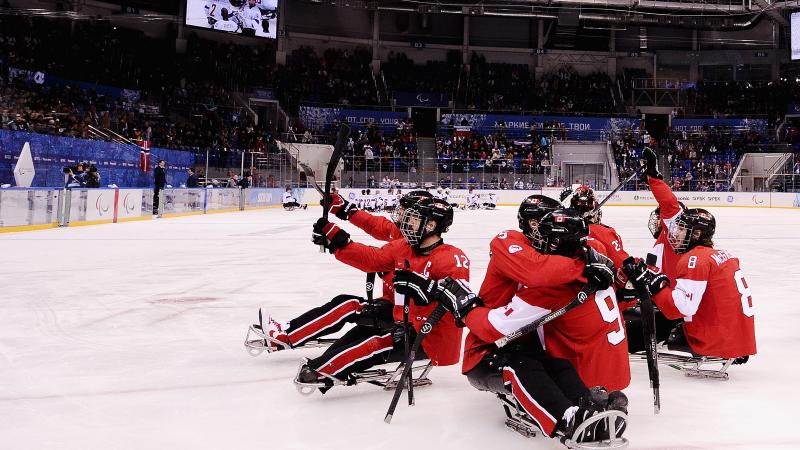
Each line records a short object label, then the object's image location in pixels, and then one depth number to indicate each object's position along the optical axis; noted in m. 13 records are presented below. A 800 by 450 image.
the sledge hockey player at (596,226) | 3.48
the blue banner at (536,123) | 32.41
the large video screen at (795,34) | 28.47
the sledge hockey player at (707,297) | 3.09
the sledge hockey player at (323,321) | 3.36
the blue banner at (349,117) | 30.56
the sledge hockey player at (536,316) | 2.21
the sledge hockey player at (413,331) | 2.84
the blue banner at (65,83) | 20.78
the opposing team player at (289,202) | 21.19
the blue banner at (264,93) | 30.20
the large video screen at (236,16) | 24.56
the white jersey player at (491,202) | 24.12
